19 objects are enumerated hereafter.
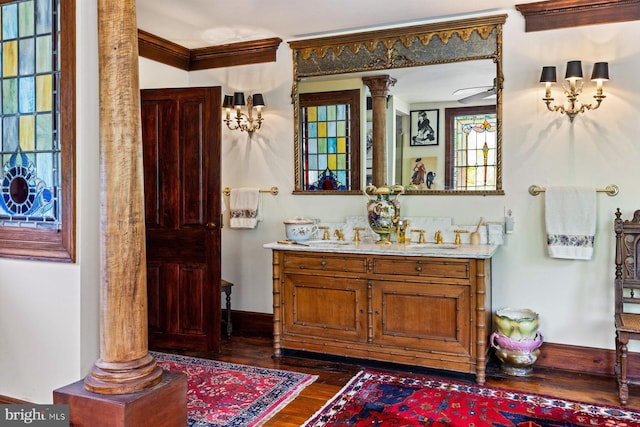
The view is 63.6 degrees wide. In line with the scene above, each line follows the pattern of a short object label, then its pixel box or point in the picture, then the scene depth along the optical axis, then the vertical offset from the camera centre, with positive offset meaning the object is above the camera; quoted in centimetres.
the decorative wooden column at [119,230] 214 -9
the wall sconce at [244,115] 461 +84
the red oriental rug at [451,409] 278 -115
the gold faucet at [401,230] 403 -17
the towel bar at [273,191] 461 +15
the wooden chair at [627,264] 335 -37
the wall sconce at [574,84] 340 +84
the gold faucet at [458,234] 388 -20
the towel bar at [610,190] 353 +12
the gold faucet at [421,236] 402 -22
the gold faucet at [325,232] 436 -20
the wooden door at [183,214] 404 -5
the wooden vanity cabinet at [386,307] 339 -70
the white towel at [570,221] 353 -10
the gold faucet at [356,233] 422 -21
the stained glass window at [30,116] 265 +49
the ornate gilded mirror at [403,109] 385 +79
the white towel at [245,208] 462 +0
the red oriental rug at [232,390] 286 -115
